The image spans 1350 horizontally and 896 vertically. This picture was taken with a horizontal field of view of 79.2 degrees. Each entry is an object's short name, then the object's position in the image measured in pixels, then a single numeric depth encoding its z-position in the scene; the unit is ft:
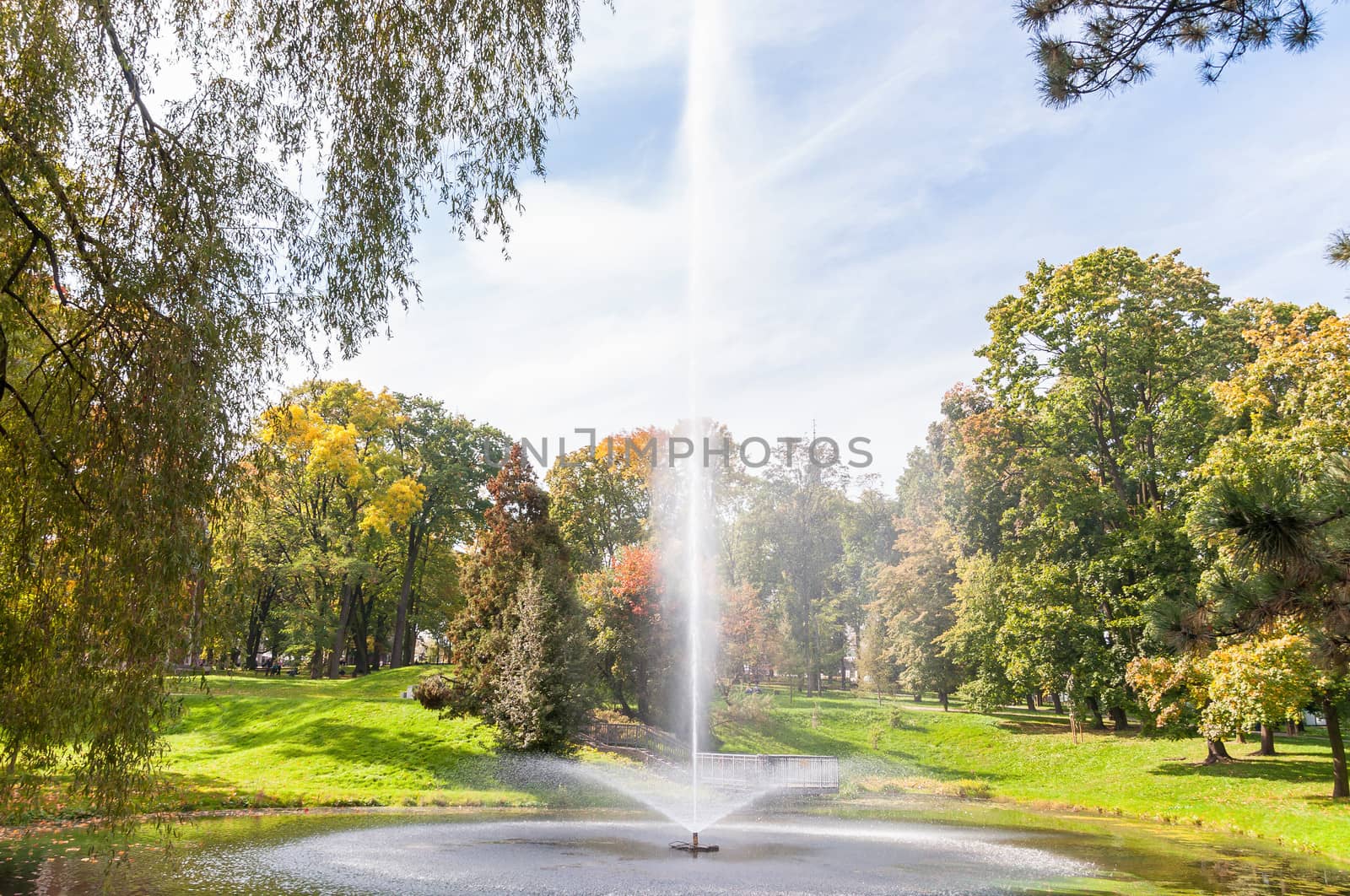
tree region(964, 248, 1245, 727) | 94.58
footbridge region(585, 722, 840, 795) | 88.48
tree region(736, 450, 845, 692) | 181.06
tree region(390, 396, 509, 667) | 155.02
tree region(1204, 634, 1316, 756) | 63.98
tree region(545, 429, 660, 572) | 142.82
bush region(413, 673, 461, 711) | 90.63
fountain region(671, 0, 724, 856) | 68.08
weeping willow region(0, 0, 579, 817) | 23.50
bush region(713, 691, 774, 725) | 124.67
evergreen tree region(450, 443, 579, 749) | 81.92
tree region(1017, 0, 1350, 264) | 23.63
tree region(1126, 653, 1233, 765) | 72.49
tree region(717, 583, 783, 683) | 117.70
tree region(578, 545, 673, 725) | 105.91
